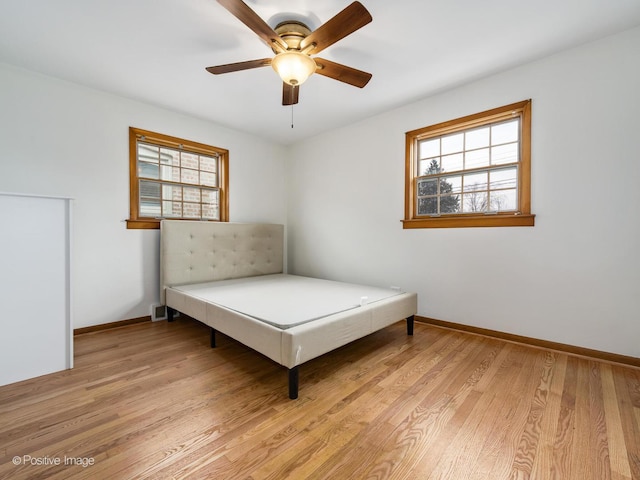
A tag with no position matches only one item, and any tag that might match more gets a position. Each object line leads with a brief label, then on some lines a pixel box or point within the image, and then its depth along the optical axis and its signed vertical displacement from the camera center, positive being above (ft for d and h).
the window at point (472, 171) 8.51 +2.12
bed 6.10 -2.00
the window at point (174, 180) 10.59 +2.19
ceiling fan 5.03 +3.95
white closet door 6.01 -1.27
